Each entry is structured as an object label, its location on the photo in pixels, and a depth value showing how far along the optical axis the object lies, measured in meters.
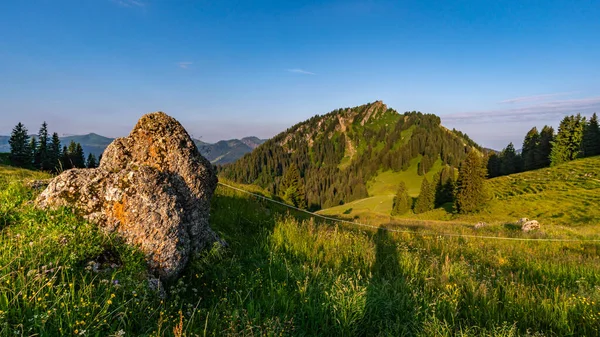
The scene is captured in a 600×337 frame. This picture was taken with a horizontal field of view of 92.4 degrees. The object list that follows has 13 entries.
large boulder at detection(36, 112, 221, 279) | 4.62
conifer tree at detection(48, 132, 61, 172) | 60.52
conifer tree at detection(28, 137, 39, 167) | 61.42
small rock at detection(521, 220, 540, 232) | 16.47
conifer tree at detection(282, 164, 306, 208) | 60.75
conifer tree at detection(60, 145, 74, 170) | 56.17
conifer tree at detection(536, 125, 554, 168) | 95.51
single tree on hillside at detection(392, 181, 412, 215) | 101.75
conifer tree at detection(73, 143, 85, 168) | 59.53
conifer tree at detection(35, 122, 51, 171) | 59.72
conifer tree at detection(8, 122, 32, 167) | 57.12
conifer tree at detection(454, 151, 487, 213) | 68.56
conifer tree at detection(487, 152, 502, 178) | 115.00
